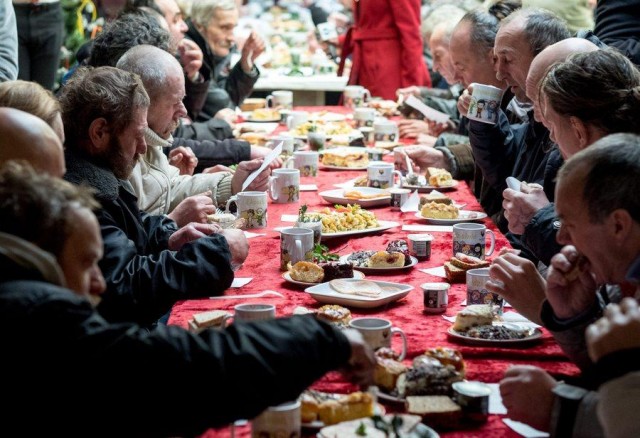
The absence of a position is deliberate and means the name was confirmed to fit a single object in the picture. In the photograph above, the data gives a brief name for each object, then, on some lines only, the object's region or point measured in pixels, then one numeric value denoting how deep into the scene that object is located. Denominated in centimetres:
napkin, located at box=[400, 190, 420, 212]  386
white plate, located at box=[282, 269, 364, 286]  273
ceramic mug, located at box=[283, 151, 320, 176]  457
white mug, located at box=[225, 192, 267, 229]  350
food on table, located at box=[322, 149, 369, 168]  482
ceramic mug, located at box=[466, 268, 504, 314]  253
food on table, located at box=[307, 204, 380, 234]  336
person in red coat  820
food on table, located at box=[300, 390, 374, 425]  179
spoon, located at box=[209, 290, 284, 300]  265
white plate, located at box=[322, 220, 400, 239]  331
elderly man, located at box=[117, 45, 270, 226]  348
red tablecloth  207
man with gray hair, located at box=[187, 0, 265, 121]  688
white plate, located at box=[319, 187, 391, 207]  392
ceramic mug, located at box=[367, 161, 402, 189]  418
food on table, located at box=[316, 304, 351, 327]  229
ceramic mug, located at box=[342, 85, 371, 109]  713
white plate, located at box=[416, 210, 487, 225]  360
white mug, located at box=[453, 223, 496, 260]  299
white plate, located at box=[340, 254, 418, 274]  292
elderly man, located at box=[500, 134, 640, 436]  176
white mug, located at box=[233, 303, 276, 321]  216
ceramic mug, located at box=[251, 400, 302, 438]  170
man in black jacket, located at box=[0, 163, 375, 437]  139
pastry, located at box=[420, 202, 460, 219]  361
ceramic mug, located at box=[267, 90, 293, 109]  686
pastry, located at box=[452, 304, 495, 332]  232
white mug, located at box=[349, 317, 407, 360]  206
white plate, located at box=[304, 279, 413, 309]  251
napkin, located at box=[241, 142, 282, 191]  363
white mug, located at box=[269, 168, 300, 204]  398
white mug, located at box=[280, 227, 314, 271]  294
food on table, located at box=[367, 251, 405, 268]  293
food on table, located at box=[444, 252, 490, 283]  280
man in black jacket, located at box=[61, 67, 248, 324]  259
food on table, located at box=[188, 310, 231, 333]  221
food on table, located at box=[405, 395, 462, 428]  180
